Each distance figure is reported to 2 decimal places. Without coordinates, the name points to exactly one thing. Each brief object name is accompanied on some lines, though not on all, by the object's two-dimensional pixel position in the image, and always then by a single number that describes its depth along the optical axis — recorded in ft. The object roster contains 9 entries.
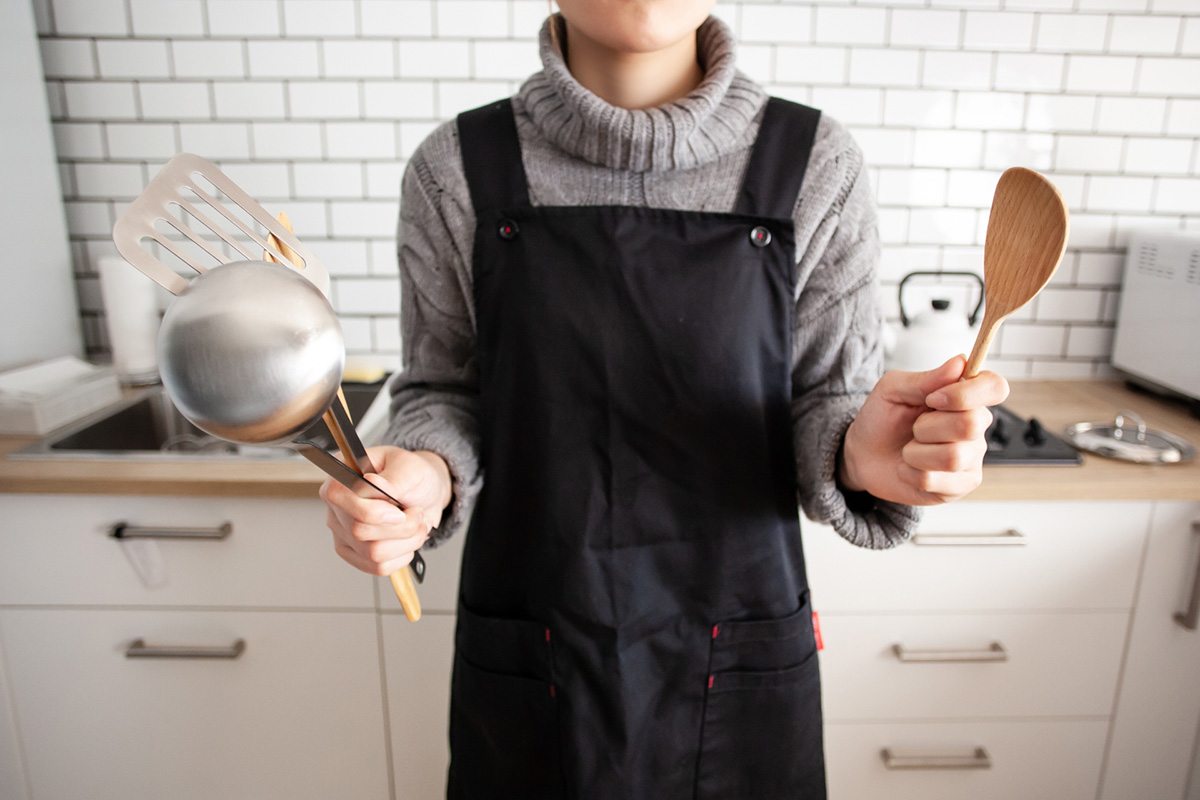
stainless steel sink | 3.91
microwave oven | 4.57
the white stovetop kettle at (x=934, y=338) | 4.31
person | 2.50
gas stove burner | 3.86
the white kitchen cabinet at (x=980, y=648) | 3.84
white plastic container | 4.17
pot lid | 3.92
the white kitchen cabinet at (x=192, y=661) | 3.80
